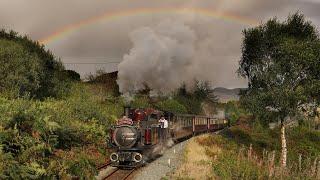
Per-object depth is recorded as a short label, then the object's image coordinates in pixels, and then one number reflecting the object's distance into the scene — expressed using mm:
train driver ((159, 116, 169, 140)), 27344
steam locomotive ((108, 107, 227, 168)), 23109
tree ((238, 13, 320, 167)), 31594
